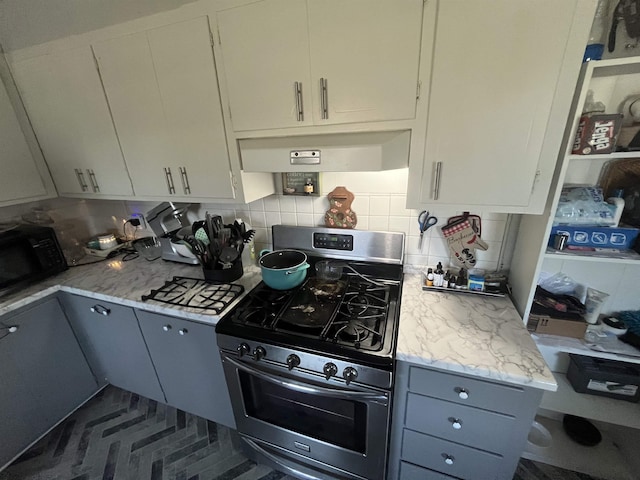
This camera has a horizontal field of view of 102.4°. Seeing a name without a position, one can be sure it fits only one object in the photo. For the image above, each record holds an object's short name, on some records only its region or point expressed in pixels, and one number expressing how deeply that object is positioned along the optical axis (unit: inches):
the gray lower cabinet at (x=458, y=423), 34.9
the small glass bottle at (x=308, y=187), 56.1
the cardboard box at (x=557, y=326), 44.4
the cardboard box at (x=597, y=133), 33.5
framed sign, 56.2
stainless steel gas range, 37.5
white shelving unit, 36.5
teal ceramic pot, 49.3
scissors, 52.3
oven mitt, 50.3
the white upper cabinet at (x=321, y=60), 34.8
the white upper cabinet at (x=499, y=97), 30.7
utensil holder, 56.0
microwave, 55.6
